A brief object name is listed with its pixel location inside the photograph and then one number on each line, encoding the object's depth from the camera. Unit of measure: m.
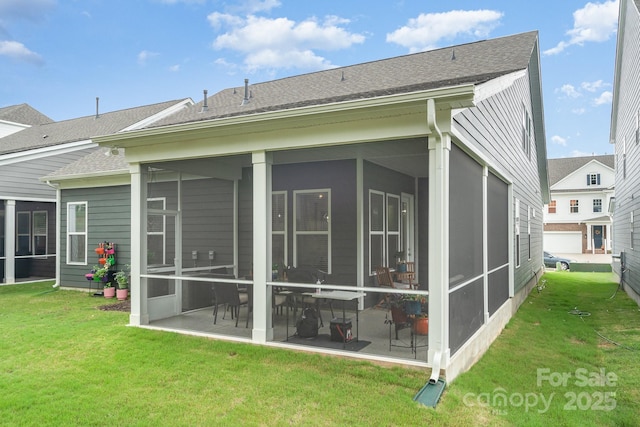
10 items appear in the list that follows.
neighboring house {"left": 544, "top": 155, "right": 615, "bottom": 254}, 31.50
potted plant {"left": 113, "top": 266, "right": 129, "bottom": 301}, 9.27
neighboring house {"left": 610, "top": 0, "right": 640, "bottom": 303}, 9.86
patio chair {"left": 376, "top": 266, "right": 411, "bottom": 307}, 7.79
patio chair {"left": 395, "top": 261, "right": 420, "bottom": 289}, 8.38
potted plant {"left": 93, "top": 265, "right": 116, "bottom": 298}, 9.58
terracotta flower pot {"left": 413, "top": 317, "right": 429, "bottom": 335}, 5.72
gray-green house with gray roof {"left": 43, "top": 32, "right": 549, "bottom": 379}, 4.57
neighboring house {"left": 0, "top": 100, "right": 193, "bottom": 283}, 11.39
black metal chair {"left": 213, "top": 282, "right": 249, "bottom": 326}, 6.39
